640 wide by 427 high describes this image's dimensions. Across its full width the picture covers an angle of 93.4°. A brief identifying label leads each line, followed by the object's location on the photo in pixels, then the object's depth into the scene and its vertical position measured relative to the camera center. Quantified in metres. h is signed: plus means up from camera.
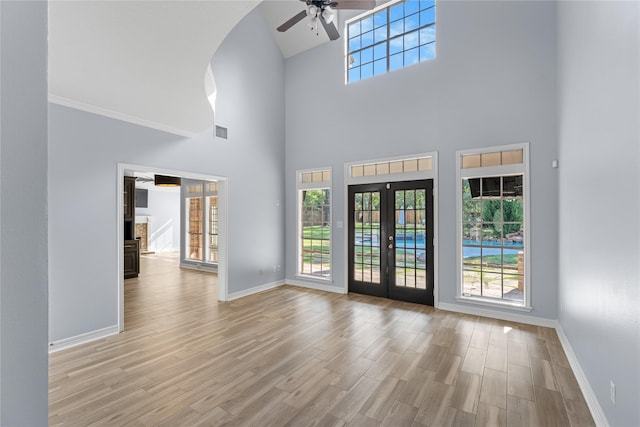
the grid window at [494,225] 4.36 -0.17
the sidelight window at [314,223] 6.23 -0.18
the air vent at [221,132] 5.36 +1.50
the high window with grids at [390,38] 5.27 +3.30
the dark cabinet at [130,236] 7.29 -0.52
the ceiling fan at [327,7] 3.91 +2.75
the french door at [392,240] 5.14 -0.46
